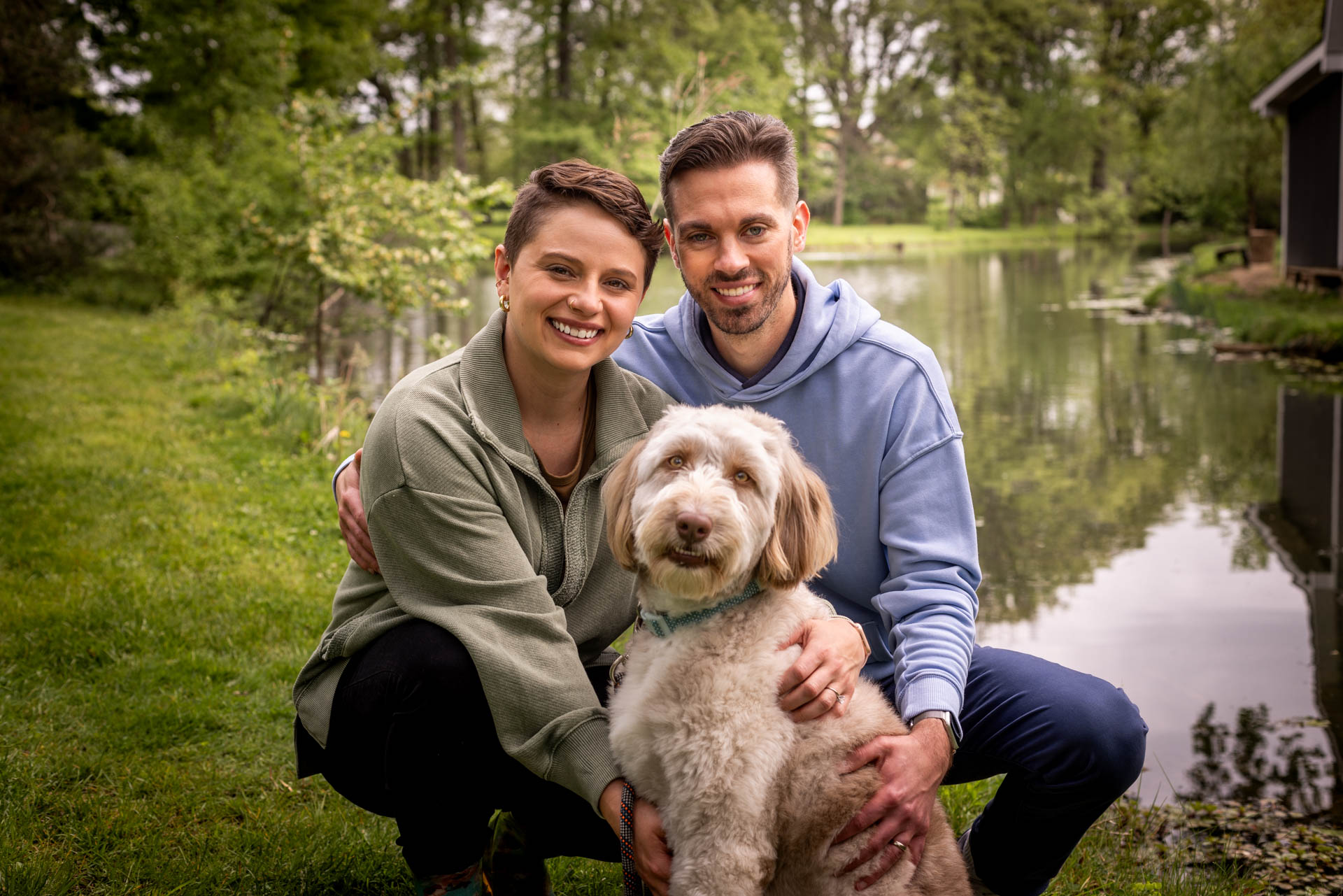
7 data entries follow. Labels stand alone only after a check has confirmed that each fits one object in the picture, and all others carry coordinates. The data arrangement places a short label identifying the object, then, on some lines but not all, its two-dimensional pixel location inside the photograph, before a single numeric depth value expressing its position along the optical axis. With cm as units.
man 254
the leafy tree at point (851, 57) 5047
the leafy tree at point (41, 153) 1817
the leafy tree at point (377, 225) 1037
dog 223
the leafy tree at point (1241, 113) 2305
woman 251
